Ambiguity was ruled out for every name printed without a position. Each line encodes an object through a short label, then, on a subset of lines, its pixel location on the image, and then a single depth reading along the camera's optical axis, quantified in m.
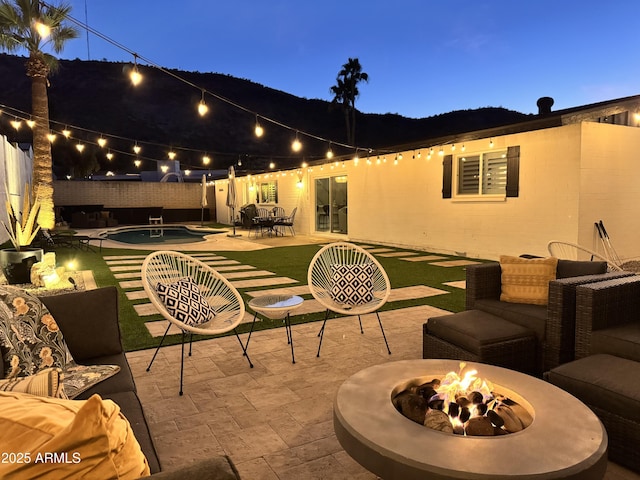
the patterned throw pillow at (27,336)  1.77
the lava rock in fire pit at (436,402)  1.71
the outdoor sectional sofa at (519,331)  2.67
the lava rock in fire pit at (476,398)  1.71
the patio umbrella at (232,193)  14.38
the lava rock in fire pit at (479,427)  1.56
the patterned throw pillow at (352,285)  3.80
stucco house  6.95
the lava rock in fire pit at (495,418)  1.62
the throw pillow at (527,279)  3.21
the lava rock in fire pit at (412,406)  1.68
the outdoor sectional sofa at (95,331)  1.92
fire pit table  1.32
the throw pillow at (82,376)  1.80
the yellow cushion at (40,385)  1.18
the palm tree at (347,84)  28.45
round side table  3.22
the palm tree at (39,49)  9.20
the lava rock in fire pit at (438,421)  1.60
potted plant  5.27
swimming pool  13.74
